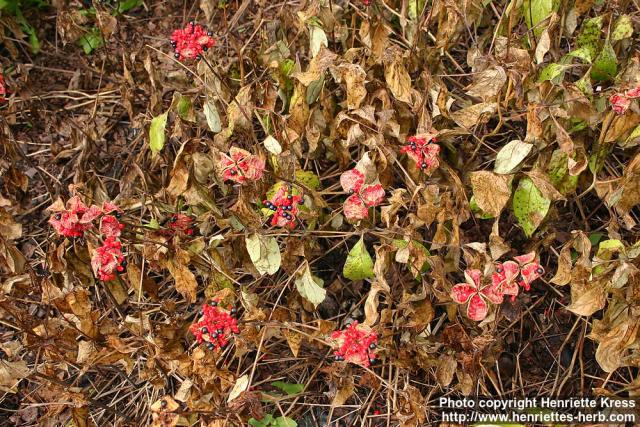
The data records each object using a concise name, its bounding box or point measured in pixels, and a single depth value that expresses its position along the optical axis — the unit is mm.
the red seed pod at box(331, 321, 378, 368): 1833
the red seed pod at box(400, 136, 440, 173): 1990
